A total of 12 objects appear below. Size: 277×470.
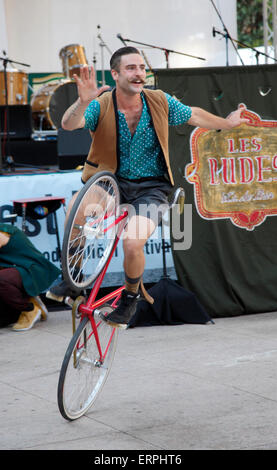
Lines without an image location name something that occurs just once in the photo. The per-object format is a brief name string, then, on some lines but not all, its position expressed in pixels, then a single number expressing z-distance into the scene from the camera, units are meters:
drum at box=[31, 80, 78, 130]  24.52
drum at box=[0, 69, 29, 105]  27.28
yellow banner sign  13.75
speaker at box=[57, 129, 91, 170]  18.14
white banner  14.73
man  8.32
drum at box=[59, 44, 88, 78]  30.80
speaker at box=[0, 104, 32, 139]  23.36
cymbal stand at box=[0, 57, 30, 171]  19.84
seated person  13.30
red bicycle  7.66
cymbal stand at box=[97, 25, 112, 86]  31.57
